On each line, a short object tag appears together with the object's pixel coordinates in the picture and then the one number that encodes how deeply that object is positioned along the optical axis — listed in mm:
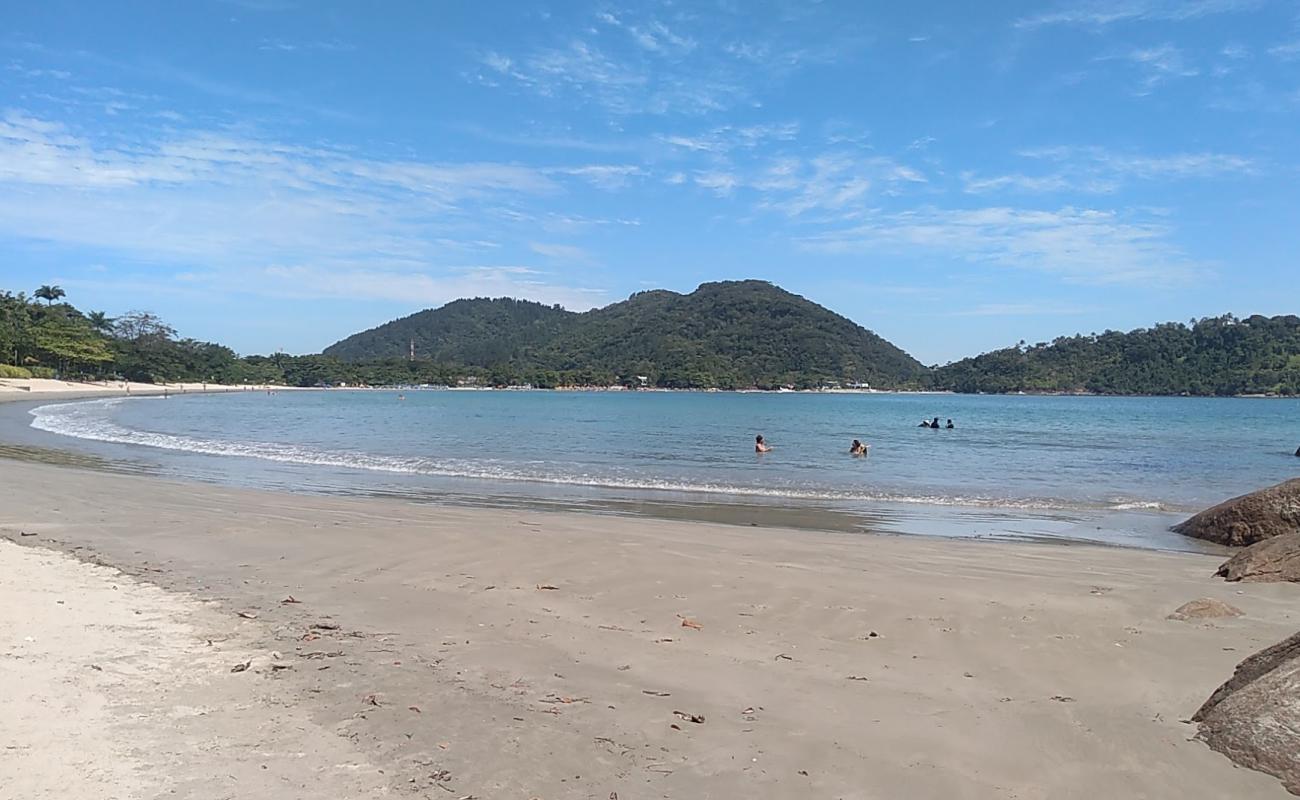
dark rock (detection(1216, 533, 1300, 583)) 8742
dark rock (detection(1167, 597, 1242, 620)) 7195
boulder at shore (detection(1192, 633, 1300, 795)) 3984
